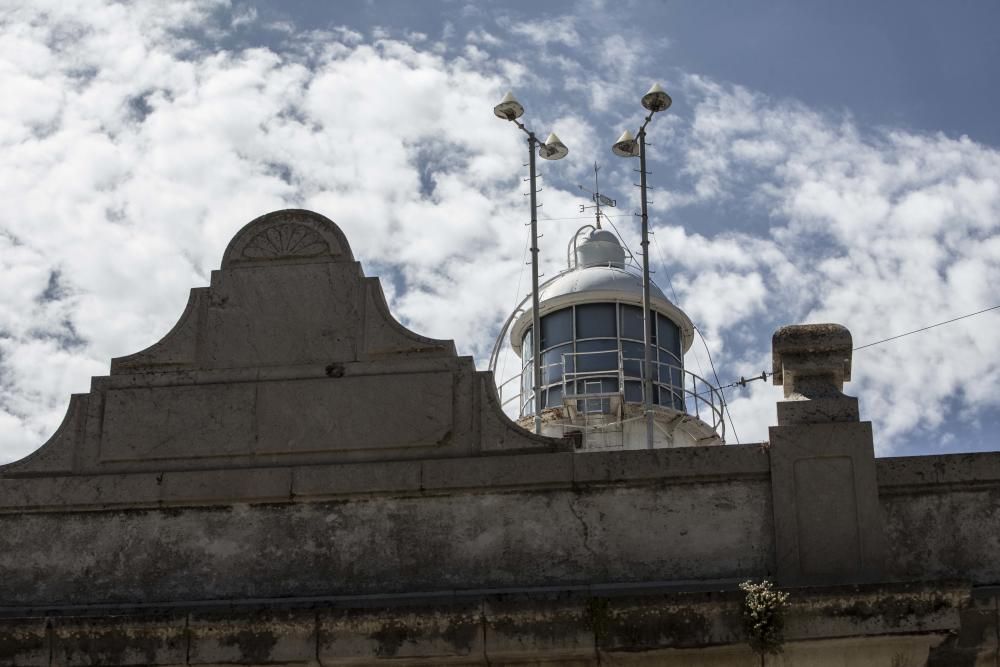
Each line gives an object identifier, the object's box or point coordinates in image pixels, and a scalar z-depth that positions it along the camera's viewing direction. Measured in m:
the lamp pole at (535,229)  20.77
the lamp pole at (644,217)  19.78
